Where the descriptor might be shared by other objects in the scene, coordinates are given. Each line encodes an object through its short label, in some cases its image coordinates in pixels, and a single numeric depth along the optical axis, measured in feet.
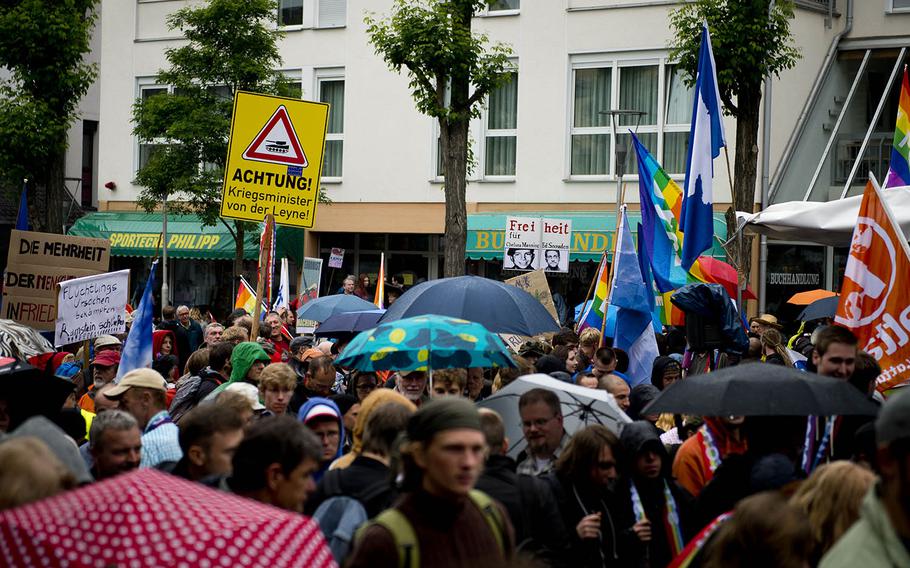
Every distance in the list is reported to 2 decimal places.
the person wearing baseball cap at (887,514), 9.62
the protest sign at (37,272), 39.58
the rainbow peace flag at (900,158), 37.65
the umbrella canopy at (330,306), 50.14
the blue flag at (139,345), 33.09
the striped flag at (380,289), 61.52
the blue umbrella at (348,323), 42.57
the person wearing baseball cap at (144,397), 22.19
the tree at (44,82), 78.95
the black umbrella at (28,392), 22.26
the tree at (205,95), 89.10
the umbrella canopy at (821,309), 51.72
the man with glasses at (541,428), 20.40
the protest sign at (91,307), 37.19
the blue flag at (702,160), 34.04
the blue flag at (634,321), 38.63
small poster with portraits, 60.70
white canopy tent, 31.60
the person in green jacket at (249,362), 29.96
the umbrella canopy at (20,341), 33.78
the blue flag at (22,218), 53.18
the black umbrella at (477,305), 32.76
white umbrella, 22.53
